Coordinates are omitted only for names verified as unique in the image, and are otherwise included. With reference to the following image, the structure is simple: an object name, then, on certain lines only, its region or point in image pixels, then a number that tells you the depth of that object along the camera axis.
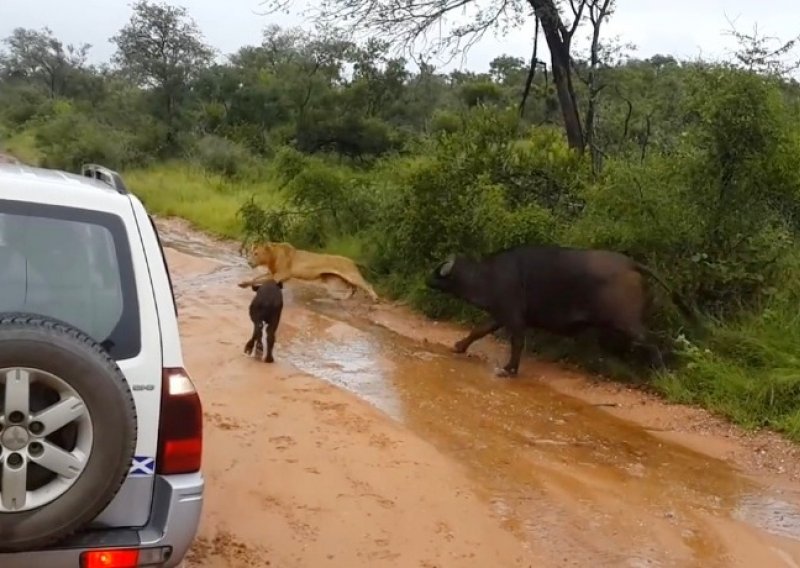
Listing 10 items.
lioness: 13.59
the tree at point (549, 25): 14.53
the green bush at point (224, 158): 28.67
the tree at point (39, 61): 62.31
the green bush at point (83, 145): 31.44
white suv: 3.06
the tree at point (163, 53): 36.44
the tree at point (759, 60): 10.23
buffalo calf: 9.52
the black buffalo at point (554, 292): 9.66
